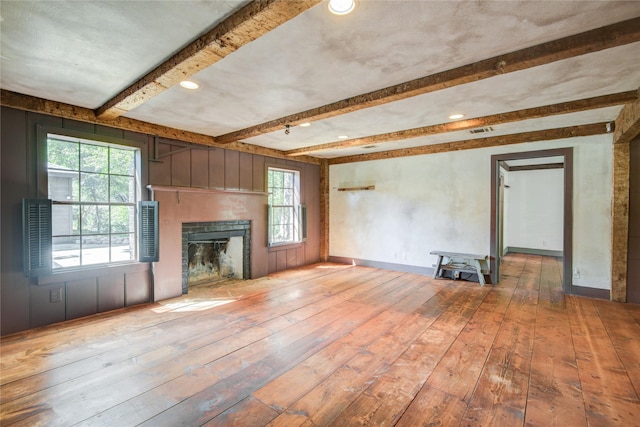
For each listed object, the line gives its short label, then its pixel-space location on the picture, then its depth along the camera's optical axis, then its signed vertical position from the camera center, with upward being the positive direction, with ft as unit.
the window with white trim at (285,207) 19.44 +0.16
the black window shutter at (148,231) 12.51 -0.95
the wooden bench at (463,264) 15.83 -3.16
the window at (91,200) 10.82 +0.36
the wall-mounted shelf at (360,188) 20.20 +1.53
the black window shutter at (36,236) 9.66 -0.93
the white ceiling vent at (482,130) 13.82 +3.94
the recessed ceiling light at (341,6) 5.15 +3.69
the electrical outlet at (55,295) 10.43 -3.13
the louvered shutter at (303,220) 20.48 -0.76
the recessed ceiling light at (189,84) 8.59 +3.79
